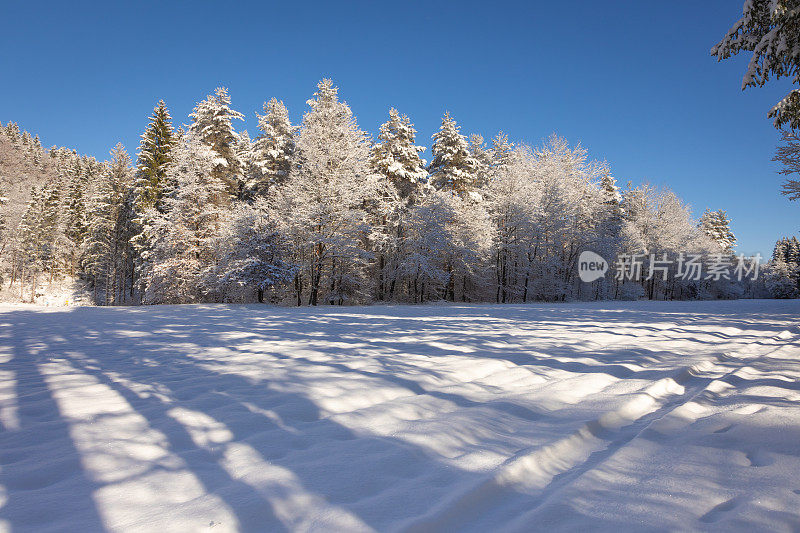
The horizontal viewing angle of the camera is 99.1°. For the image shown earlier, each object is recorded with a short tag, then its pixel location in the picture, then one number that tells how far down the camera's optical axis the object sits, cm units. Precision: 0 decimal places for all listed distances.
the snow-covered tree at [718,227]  4956
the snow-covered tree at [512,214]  2352
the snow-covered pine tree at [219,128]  2431
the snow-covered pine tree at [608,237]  2555
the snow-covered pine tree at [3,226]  3850
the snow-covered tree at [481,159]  2895
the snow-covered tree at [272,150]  2402
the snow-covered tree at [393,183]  2291
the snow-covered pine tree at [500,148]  2976
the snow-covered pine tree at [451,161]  2561
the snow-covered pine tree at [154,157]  2444
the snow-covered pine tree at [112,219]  2786
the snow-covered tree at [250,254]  1653
